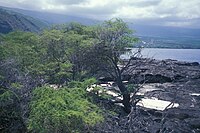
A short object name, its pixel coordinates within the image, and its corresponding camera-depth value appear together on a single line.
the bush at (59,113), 12.56
